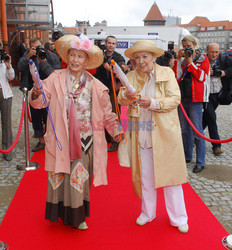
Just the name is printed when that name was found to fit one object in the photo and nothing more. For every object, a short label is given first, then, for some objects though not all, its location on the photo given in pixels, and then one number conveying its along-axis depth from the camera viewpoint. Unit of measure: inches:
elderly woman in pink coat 103.0
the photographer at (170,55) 172.6
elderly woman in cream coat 104.3
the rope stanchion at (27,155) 177.9
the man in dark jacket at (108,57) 196.4
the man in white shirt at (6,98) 180.2
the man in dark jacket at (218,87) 195.6
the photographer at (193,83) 163.6
